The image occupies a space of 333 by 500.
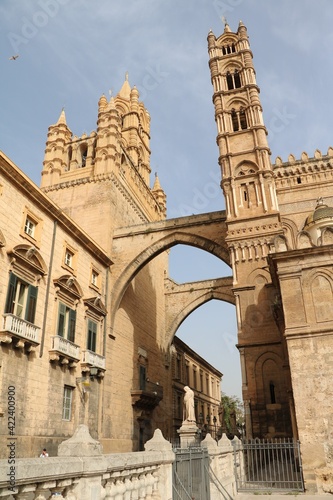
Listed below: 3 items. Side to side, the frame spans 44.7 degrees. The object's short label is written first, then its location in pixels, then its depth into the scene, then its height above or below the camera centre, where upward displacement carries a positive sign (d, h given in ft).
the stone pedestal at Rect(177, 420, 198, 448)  50.49 -0.01
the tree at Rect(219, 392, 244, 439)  161.59 +8.66
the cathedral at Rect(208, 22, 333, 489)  37.24 +18.94
